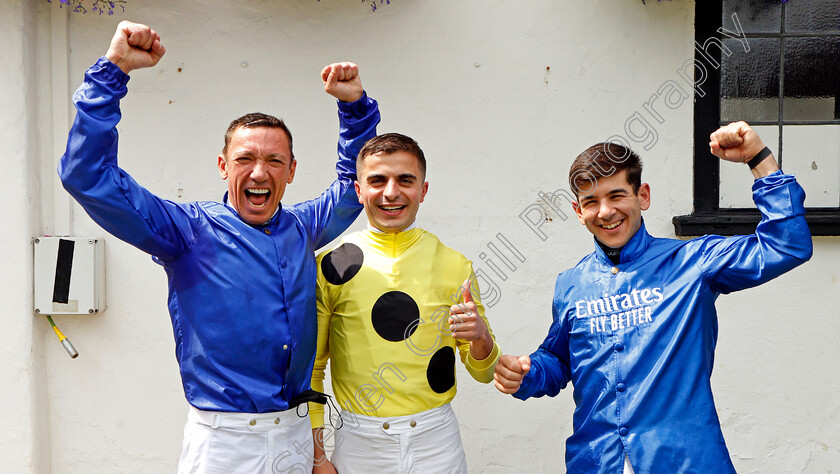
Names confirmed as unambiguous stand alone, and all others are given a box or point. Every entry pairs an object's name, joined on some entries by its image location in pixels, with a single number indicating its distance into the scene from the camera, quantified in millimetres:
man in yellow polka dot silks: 2510
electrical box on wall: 3744
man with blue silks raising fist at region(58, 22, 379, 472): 2289
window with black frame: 3945
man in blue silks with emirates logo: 2229
